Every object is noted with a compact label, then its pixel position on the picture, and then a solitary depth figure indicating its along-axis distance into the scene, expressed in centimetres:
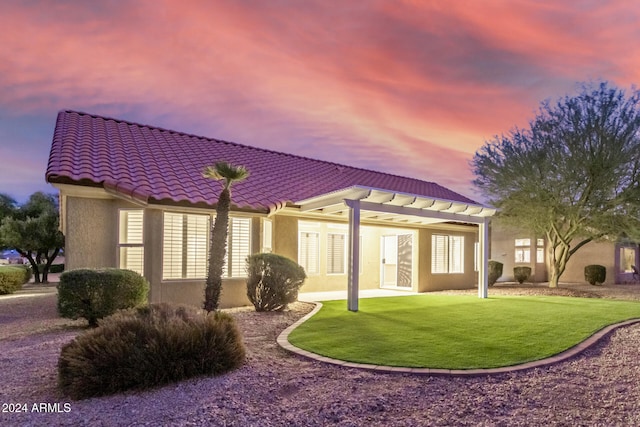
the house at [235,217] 1042
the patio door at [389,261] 1869
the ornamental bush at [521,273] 2375
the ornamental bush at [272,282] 1038
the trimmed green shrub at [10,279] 1619
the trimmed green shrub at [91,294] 796
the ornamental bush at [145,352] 466
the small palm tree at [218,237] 905
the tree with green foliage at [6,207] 2679
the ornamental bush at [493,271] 2005
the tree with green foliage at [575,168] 1744
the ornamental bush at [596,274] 2377
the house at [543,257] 2506
